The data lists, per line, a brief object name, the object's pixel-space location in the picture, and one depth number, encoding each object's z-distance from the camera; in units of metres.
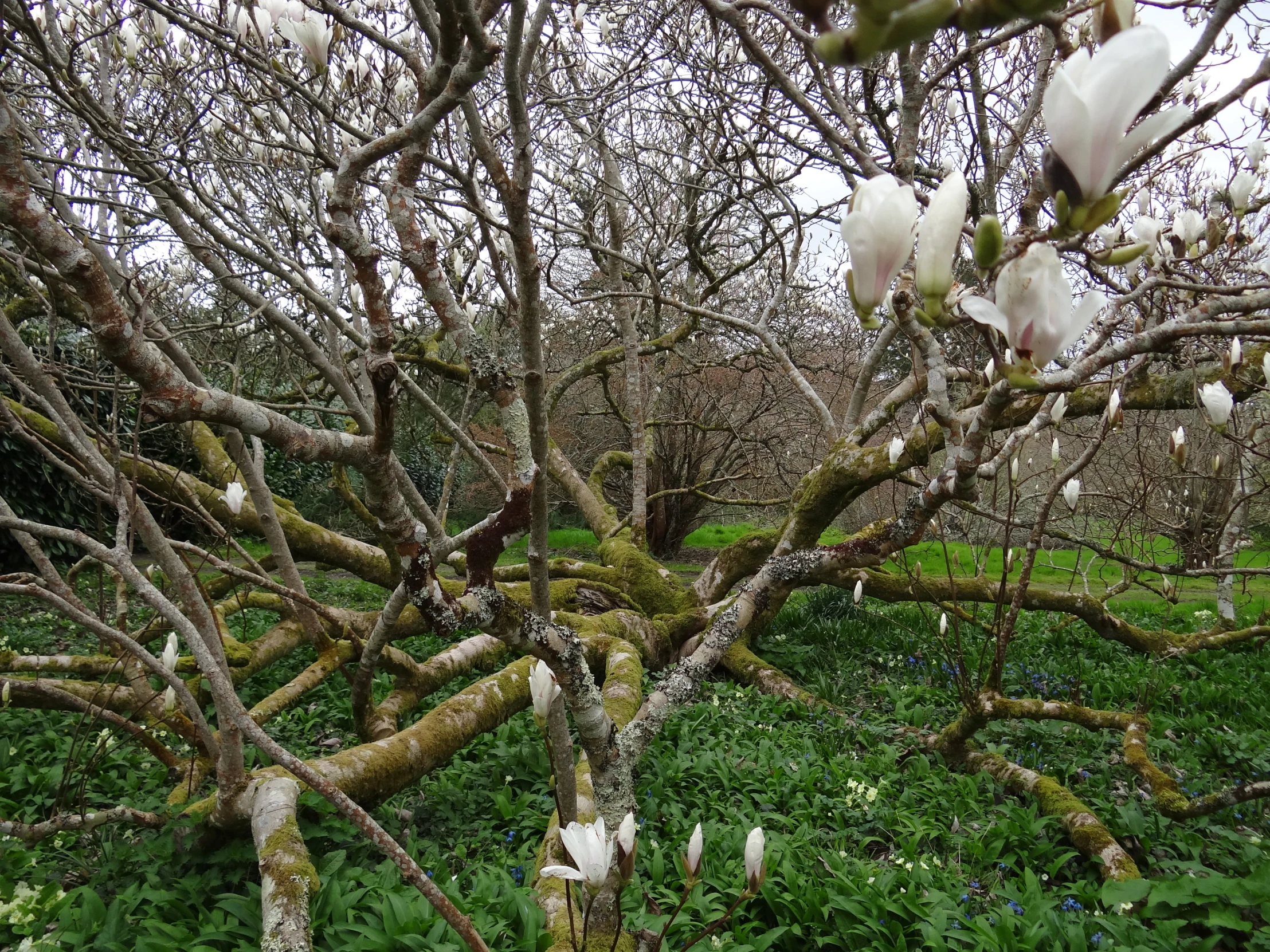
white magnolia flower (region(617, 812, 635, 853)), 1.09
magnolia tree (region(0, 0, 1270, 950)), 1.04
